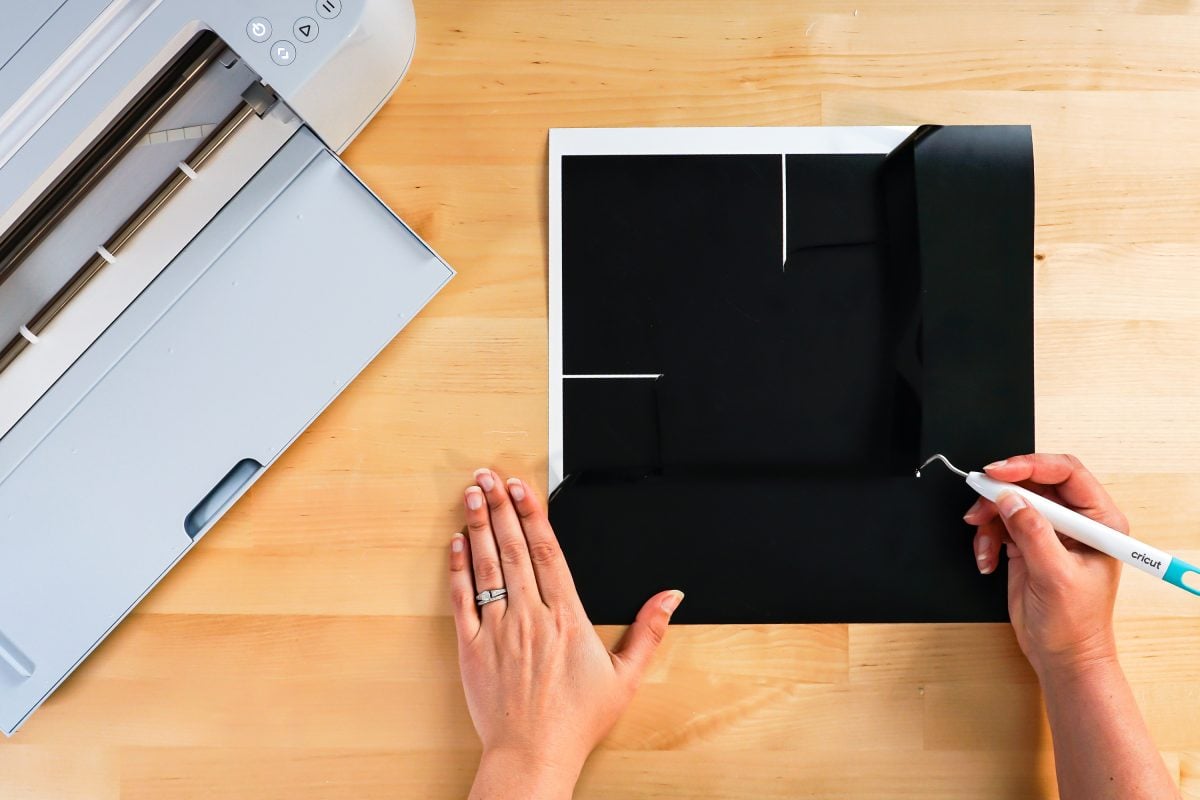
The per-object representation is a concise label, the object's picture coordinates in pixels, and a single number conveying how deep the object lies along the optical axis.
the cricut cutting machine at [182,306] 0.57
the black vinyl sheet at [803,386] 0.70
